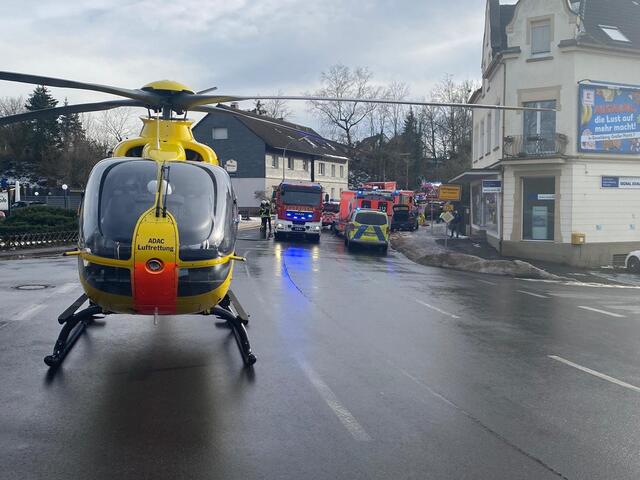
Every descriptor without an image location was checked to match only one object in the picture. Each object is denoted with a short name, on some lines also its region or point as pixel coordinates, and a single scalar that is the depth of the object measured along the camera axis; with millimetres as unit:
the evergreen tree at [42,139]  67500
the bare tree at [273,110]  97294
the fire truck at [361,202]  39594
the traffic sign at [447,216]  30469
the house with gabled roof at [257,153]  62844
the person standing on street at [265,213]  34125
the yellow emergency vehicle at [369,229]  28734
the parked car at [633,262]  24062
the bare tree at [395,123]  100625
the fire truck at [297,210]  31891
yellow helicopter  6898
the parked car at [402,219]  44281
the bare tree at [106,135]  75600
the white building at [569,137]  25812
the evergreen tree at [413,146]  99438
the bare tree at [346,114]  85125
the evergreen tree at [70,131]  68406
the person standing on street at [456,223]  36719
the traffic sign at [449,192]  32125
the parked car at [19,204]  47306
